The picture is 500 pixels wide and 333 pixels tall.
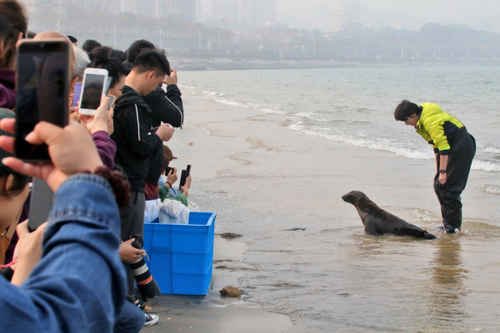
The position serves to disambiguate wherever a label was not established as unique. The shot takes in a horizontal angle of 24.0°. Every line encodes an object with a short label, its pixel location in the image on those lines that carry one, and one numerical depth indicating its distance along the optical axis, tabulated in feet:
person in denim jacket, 5.48
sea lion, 43.83
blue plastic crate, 26.75
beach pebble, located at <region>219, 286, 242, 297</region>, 29.32
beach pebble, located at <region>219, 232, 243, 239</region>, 42.03
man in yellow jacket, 44.55
